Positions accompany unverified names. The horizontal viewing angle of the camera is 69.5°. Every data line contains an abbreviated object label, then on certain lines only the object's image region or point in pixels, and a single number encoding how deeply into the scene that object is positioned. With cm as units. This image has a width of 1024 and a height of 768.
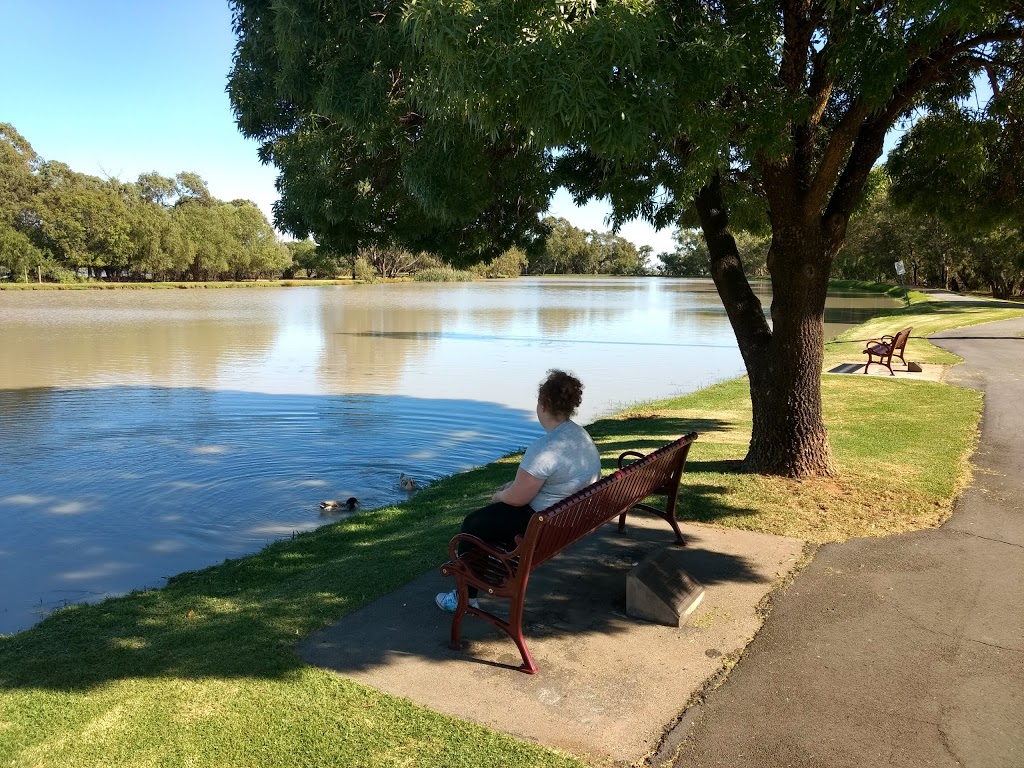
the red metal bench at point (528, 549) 377
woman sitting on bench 415
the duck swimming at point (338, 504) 834
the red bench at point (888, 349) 1538
